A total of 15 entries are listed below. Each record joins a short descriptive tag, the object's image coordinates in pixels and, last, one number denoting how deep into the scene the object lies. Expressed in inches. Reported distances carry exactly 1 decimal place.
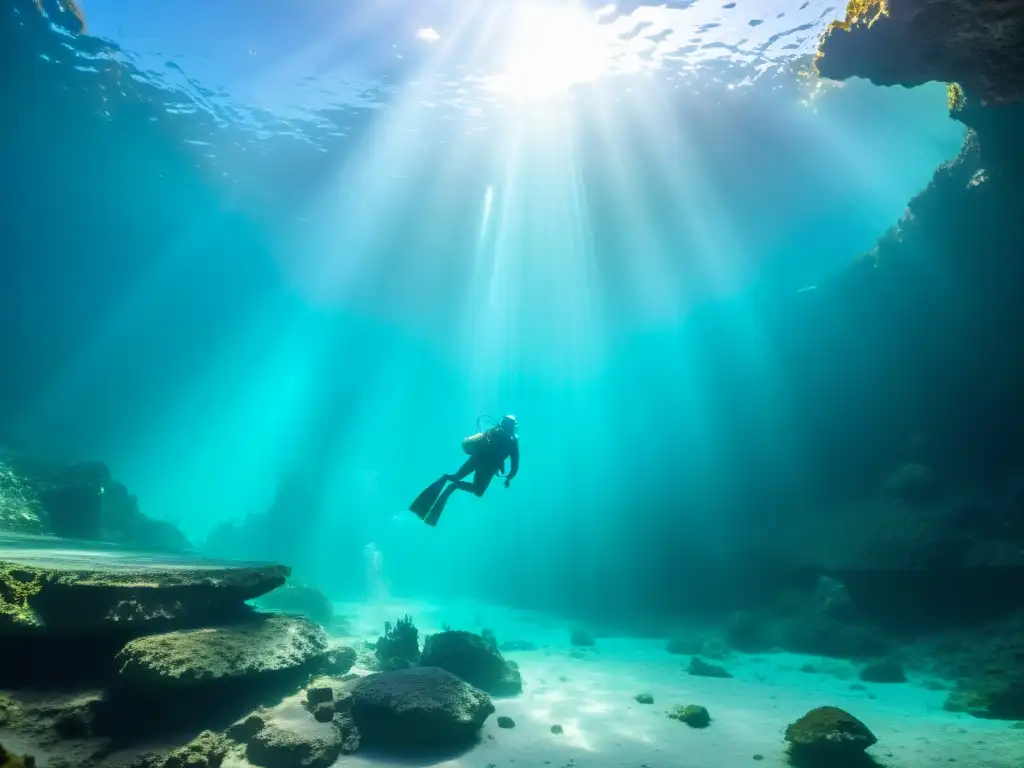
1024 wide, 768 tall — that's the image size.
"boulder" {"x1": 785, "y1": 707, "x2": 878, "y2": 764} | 249.8
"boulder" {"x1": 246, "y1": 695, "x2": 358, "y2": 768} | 218.2
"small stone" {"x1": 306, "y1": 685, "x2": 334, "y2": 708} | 278.0
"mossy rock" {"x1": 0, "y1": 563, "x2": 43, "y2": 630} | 203.2
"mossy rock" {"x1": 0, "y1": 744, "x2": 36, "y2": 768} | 111.3
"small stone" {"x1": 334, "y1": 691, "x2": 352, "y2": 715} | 280.5
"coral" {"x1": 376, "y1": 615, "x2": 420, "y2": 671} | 463.5
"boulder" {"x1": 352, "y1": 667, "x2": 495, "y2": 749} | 263.6
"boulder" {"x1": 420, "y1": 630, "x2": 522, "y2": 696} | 397.7
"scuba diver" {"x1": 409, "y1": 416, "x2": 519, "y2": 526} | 384.8
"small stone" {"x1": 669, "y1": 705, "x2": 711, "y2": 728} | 328.2
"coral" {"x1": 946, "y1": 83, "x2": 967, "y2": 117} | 422.6
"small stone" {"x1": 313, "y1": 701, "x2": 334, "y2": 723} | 261.6
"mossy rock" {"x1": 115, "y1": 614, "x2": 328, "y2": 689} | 207.6
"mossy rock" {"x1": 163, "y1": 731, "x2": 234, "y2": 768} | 193.6
